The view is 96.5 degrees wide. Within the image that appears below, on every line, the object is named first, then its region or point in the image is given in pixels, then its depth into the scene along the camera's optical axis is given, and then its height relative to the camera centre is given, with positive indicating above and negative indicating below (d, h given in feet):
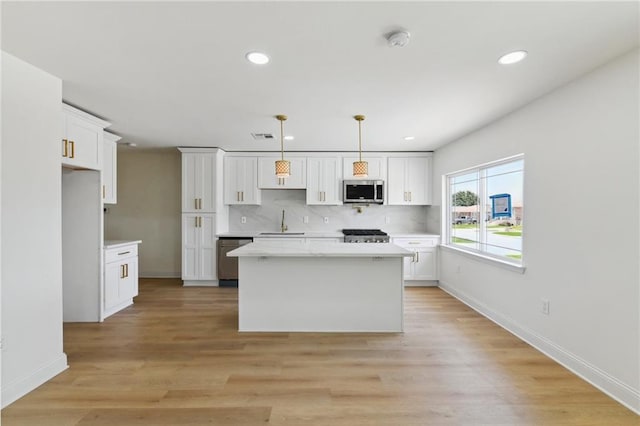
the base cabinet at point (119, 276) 10.96 -2.64
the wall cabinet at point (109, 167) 11.57 +1.87
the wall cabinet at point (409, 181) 16.55 +1.77
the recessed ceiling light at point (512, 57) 6.13 +3.40
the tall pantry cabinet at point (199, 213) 15.48 -0.08
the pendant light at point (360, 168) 9.90 +1.51
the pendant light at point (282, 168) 9.61 +1.47
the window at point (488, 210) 10.14 +0.06
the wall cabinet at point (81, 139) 9.02 +2.47
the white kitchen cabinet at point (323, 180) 16.51 +1.82
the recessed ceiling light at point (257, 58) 6.21 +3.42
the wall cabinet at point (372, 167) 16.49 +2.57
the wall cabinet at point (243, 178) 16.42 +1.93
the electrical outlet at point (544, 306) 8.21 -2.76
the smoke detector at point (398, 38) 5.38 +3.32
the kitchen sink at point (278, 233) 16.28 -1.23
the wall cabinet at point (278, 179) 16.43 +2.11
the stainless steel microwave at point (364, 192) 16.22 +1.11
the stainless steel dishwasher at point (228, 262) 15.33 -2.72
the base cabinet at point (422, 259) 15.52 -2.59
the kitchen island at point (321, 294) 9.74 -2.82
